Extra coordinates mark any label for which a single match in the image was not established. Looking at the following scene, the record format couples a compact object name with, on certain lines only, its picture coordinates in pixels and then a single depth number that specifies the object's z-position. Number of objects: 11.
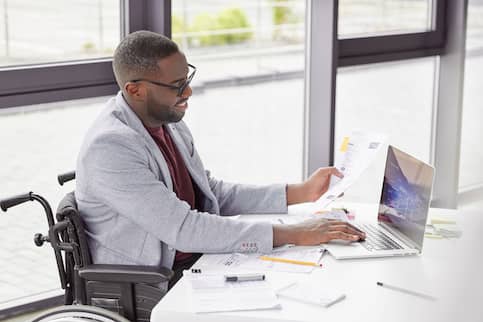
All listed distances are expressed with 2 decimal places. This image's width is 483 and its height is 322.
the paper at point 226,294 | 2.98
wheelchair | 3.20
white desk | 2.93
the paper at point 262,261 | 3.22
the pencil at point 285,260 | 3.25
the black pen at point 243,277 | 3.12
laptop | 3.28
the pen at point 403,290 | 2.96
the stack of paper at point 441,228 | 3.44
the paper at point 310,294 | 3.01
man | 3.29
